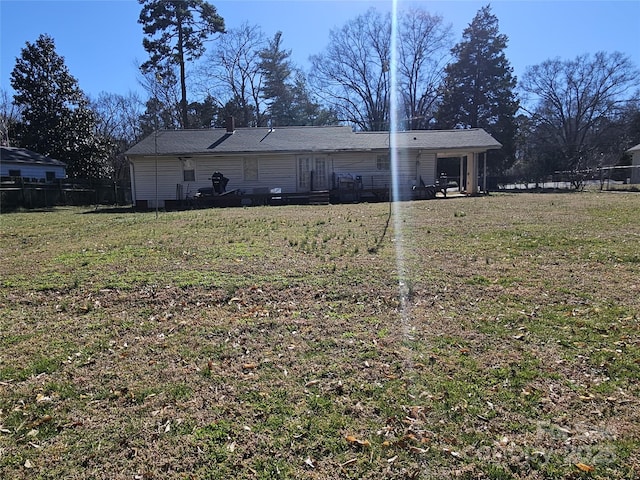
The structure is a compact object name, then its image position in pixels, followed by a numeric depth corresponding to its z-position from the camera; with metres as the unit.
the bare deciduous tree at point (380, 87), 41.44
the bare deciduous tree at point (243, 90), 38.25
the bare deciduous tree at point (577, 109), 45.84
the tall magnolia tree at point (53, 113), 28.16
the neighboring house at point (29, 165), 25.25
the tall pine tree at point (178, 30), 31.19
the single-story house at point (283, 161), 20.50
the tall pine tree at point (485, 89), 38.19
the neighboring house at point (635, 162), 34.84
